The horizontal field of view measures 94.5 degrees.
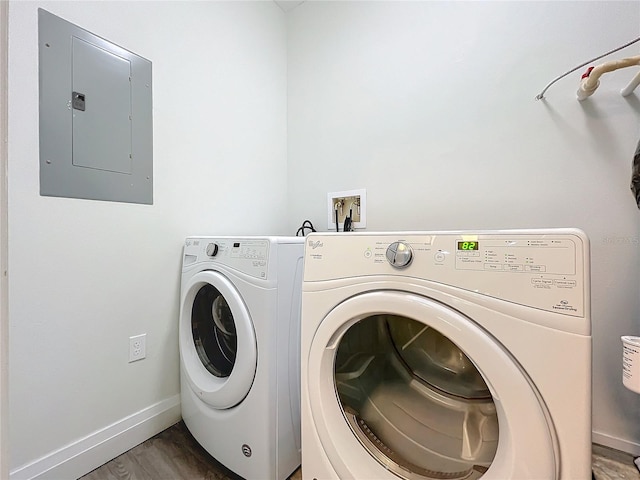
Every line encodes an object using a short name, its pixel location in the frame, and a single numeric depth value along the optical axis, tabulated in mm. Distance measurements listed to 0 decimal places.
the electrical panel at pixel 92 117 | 993
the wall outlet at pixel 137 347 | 1209
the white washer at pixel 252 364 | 978
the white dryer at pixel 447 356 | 554
